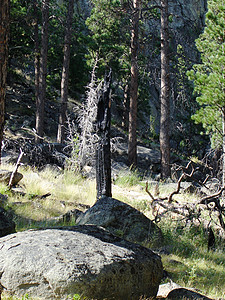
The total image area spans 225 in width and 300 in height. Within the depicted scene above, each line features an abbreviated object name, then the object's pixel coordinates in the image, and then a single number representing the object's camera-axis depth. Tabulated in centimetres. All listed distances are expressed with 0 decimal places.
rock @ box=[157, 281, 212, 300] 778
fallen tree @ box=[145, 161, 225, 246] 1380
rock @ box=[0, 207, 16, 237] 945
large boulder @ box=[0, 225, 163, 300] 588
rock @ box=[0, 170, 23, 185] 1758
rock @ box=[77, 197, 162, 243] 1216
